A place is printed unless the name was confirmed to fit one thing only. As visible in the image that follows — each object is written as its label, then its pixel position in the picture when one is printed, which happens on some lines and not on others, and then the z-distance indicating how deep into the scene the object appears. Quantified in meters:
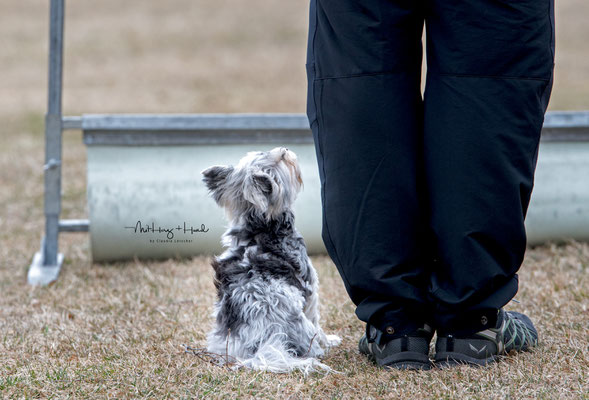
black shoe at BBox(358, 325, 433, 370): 5.38
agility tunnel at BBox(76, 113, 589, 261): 9.41
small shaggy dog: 5.74
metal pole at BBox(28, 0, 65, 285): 9.45
